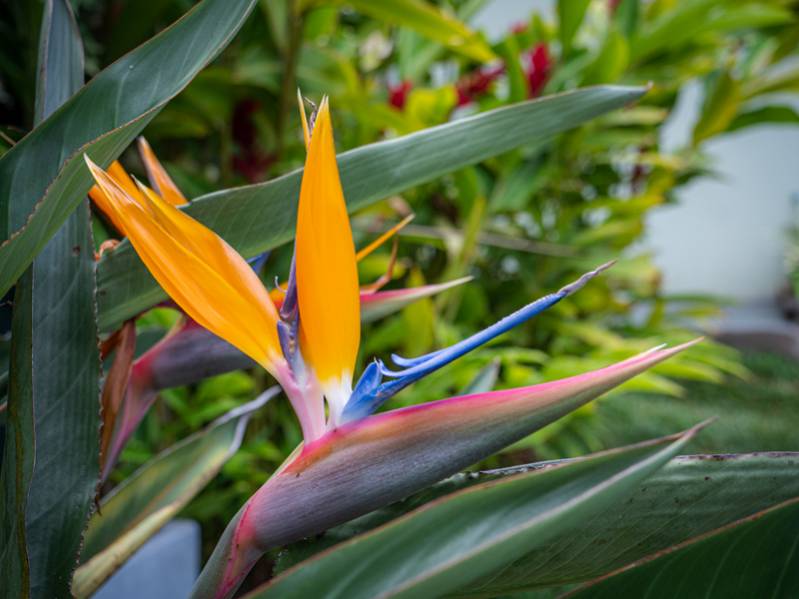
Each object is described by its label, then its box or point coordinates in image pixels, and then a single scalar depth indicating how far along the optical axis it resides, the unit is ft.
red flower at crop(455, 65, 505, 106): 4.02
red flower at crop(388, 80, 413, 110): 3.65
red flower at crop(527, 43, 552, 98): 3.86
